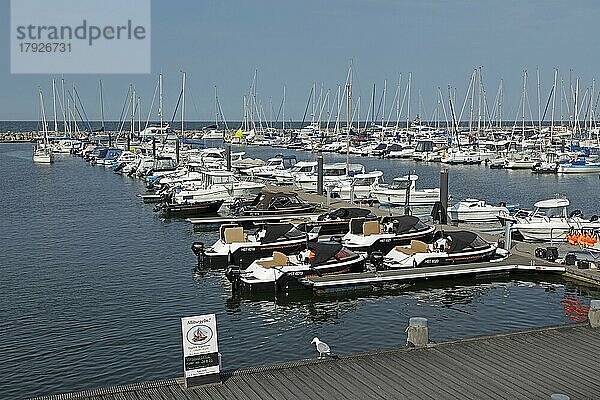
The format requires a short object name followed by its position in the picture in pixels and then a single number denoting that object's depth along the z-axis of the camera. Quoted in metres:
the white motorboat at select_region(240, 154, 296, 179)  66.44
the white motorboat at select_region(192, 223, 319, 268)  30.19
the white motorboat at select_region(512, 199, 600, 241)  34.31
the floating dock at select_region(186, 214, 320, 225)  41.88
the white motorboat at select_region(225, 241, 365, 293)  25.36
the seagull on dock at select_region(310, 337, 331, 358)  15.00
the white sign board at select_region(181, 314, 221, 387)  13.53
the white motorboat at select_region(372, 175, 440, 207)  49.28
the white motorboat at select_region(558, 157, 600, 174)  81.81
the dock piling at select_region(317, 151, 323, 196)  51.31
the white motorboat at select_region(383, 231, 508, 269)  27.53
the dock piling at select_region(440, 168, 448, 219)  38.03
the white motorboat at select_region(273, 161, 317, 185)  63.21
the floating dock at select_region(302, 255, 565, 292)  25.50
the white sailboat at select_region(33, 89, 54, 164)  99.12
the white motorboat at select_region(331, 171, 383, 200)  52.75
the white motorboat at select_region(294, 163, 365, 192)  58.28
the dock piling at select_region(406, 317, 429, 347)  15.79
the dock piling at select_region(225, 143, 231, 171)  63.53
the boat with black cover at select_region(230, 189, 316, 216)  43.50
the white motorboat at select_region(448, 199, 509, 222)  42.50
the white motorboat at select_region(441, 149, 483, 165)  96.94
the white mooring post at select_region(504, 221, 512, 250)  30.21
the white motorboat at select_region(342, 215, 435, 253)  31.92
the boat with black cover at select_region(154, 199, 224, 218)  46.28
